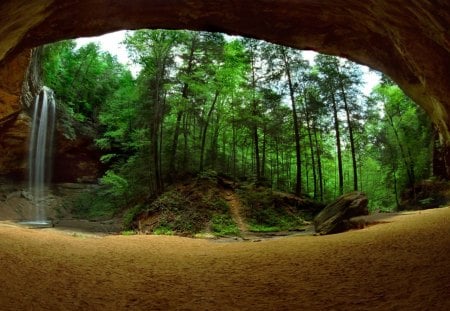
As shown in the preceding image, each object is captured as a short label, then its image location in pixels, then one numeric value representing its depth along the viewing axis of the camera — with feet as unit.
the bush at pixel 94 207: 88.38
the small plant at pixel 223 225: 54.69
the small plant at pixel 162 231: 55.01
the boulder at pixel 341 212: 42.89
